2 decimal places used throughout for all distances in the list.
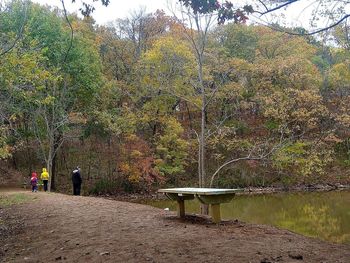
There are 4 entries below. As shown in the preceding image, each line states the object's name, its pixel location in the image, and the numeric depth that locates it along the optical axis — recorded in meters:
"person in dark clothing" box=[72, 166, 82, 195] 17.09
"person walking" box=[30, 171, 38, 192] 18.78
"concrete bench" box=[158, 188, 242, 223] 7.66
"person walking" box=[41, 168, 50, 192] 19.75
